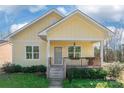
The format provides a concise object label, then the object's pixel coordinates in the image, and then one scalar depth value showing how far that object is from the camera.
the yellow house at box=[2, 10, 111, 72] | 9.19
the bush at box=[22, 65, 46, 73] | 10.60
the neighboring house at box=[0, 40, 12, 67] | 14.26
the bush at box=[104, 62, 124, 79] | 8.48
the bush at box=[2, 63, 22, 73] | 10.58
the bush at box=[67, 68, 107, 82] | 8.54
